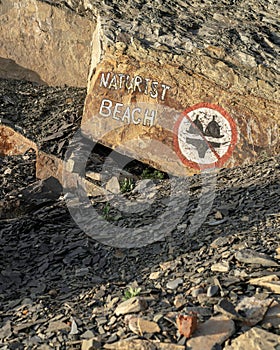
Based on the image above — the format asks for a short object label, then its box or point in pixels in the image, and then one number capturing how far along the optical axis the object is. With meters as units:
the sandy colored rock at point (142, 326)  4.10
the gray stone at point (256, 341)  3.83
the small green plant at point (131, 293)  4.57
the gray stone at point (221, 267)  4.67
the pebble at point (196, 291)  4.42
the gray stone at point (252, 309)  4.03
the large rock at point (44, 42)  9.89
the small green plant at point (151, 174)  7.82
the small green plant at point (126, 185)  7.22
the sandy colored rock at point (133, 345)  3.97
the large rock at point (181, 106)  7.55
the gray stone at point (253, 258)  4.65
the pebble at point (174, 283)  4.65
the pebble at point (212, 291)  4.36
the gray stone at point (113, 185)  7.27
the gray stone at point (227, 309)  4.04
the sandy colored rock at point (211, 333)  3.94
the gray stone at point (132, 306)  4.33
